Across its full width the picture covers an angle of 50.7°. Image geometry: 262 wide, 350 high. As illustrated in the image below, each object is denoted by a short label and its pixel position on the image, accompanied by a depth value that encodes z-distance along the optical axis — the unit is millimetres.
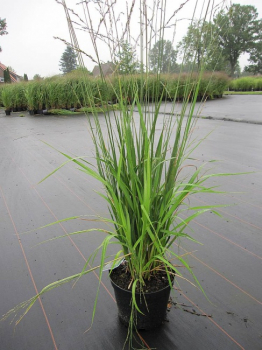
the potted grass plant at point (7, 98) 10141
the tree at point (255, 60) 38219
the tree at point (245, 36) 37156
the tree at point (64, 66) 40703
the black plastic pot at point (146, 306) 1063
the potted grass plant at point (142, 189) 960
